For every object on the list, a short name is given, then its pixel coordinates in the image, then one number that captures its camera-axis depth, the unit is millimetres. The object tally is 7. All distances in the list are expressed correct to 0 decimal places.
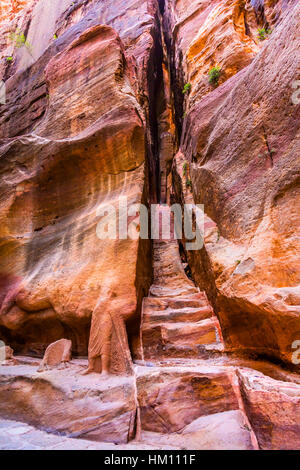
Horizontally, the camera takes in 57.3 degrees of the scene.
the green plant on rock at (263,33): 8820
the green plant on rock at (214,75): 8719
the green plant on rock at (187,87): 10497
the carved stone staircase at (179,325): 5754
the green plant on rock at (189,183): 8784
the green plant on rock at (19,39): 16984
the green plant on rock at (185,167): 9431
